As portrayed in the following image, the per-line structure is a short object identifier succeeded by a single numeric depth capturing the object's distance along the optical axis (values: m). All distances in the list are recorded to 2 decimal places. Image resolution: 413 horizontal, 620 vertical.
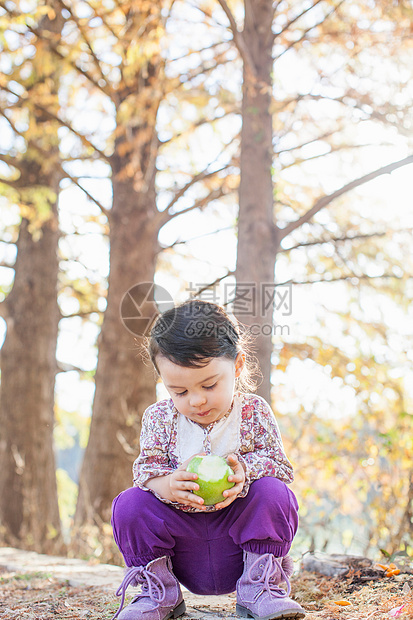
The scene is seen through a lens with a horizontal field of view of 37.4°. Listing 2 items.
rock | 2.98
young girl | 2.17
